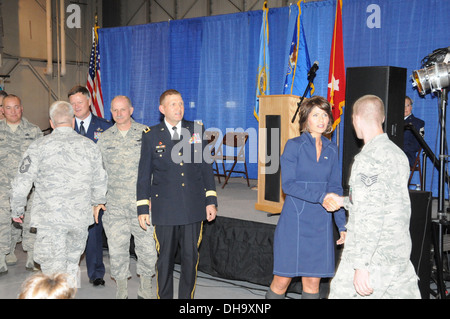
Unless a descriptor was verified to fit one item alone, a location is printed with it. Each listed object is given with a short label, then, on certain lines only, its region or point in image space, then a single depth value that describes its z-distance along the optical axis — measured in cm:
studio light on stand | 386
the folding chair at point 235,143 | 839
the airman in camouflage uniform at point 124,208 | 381
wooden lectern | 506
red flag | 634
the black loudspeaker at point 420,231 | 331
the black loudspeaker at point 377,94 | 348
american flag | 832
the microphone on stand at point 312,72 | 486
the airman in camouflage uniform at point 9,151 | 468
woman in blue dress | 296
